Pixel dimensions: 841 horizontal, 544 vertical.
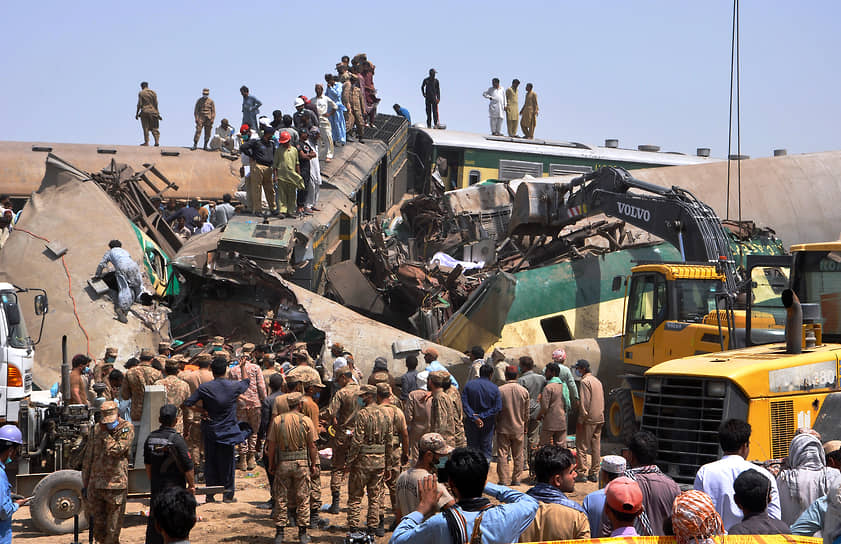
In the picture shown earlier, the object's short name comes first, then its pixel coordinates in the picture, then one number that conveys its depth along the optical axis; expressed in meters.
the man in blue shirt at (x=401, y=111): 30.92
